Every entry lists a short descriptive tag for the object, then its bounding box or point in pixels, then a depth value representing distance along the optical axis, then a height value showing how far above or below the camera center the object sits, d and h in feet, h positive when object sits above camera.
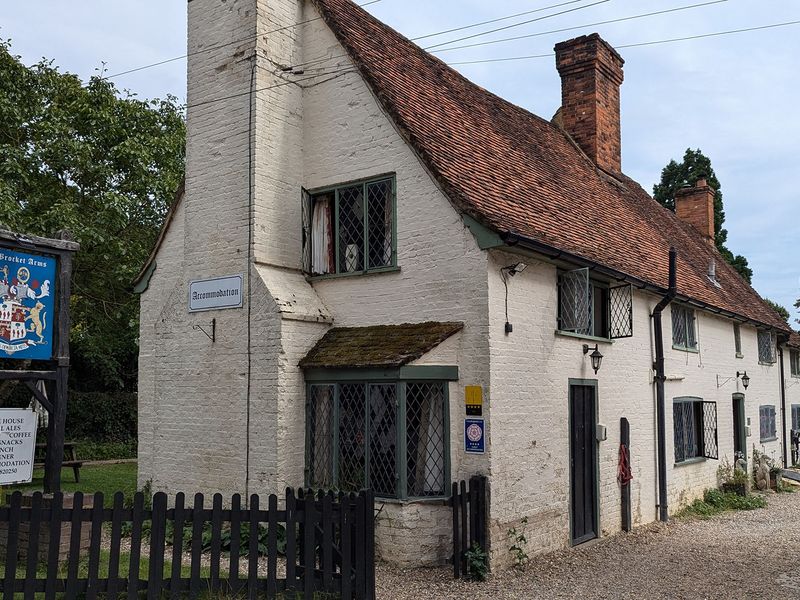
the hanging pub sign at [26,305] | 28.48 +3.19
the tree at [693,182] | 111.34 +29.38
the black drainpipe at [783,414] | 76.12 -2.09
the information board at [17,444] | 27.73 -1.68
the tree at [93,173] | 66.69 +18.88
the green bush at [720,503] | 51.19 -7.18
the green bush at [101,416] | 81.51 -2.19
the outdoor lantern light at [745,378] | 63.30 +1.07
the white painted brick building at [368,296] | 33.09 +4.32
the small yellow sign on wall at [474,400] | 32.60 -0.27
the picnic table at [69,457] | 55.82 -4.76
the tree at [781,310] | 166.09 +16.70
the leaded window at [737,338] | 64.13 +4.25
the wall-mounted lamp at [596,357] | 39.69 +1.72
